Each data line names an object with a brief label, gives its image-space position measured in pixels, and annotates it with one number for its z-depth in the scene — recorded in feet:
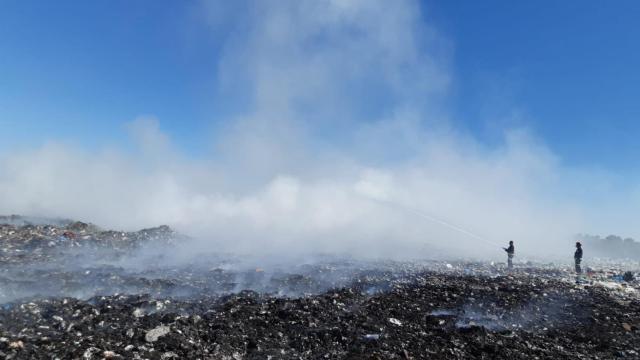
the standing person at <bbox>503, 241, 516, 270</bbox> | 68.54
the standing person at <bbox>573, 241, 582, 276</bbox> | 66.03
